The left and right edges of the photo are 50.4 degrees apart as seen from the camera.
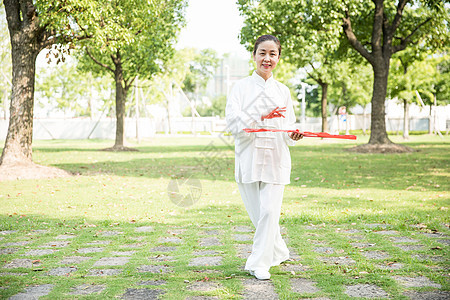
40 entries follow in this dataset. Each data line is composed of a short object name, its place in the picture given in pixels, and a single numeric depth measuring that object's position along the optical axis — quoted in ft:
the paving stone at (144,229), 21.36
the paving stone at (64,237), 19.83
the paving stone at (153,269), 14.78
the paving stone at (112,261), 15.70
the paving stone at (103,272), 14.49
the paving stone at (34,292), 12.25
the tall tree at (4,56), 98.48
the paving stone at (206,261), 15.55
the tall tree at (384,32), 67.97
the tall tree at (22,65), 41.60
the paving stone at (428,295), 11.95
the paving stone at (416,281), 13.01
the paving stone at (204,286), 12.82
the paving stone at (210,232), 20.53
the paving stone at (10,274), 14.38
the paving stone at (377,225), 21.27
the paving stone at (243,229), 21.01
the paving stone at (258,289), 12.27
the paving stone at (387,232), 19.97
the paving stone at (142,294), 12.21
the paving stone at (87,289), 12.64
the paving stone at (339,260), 15.48
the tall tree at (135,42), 44.91
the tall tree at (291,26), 65.00
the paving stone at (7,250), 17.47
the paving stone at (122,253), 17.06
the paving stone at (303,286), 12.66
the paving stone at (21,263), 15.48
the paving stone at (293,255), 16.21
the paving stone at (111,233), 20.57
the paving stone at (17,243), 18.65
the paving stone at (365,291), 12.25
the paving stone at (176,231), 20.67
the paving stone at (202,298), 12.09
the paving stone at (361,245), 17.77
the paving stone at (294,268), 14.69
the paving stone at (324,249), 17.11
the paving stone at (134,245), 18.31
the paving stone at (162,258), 16.29
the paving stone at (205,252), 16.90
